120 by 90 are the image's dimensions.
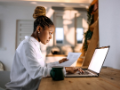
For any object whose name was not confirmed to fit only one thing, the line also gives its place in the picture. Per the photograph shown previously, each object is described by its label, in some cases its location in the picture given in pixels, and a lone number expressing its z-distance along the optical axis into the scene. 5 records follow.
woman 0.78
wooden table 0.52
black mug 0.68
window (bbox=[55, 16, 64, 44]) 3.97
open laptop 0.80
